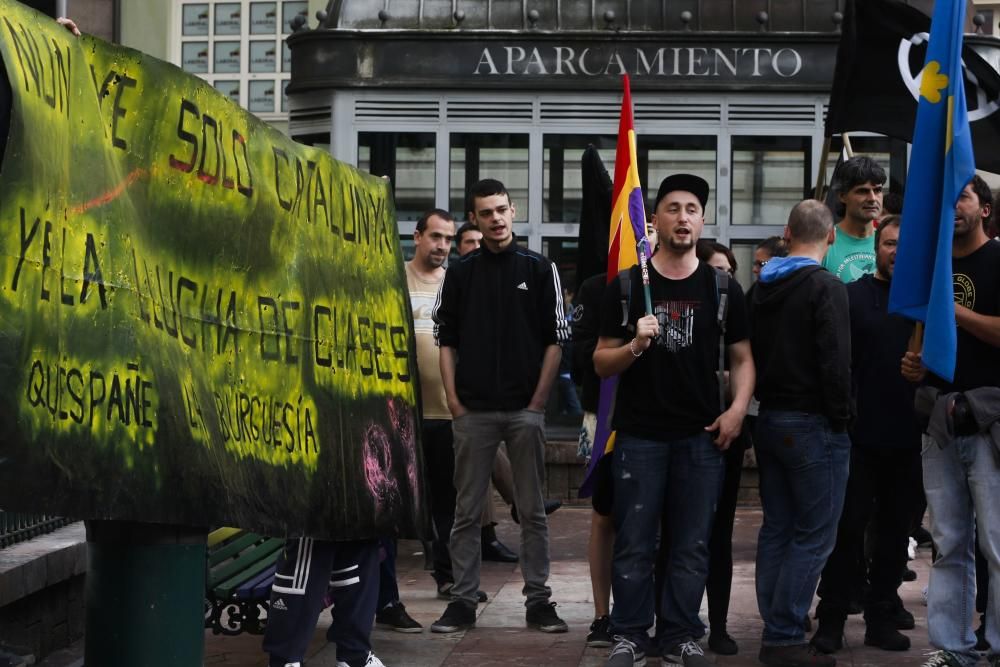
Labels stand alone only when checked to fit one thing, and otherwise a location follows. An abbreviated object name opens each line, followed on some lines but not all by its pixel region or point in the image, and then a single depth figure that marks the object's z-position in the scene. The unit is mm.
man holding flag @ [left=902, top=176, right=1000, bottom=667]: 6266
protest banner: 3967
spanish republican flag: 7406
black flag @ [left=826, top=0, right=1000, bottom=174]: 8672
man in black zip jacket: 7816
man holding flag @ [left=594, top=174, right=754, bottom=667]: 6719
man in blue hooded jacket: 6844
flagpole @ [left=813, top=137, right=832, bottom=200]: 8988
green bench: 6504
